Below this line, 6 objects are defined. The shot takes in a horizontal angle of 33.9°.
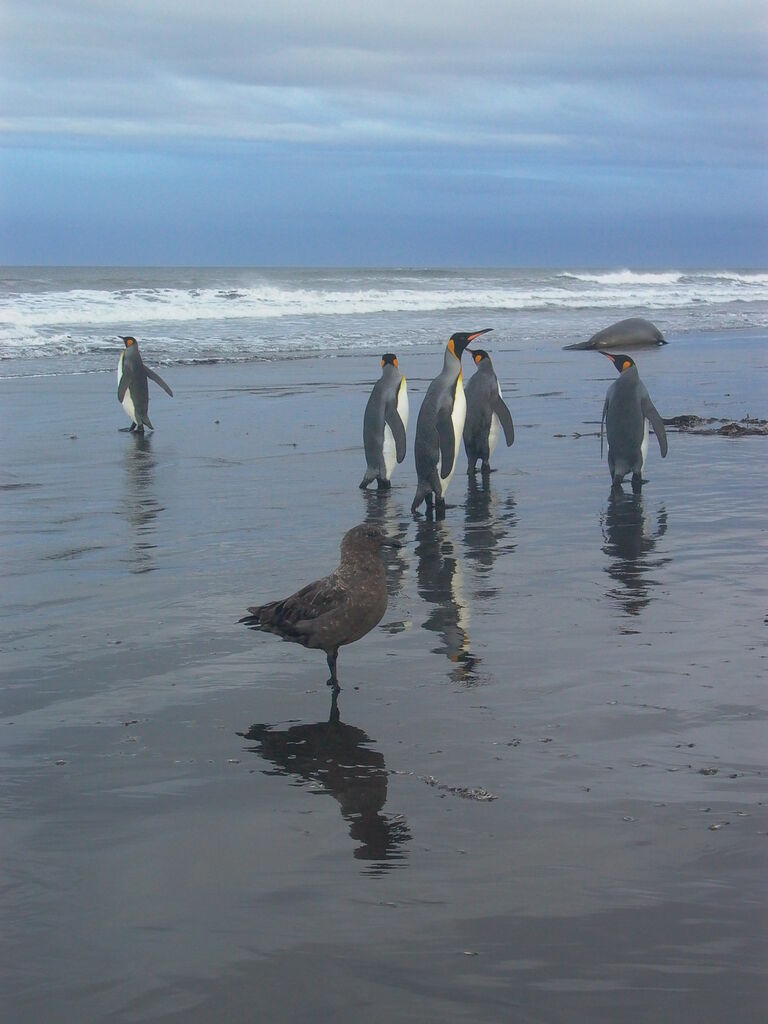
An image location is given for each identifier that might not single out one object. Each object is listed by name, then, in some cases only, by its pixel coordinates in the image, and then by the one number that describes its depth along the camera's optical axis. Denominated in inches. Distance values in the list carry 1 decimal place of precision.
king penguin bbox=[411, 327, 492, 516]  321.7
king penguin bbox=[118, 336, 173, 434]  477.7
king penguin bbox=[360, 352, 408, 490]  350.9
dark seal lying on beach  879.7
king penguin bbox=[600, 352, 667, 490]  338.0
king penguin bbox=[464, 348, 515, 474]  374.3
